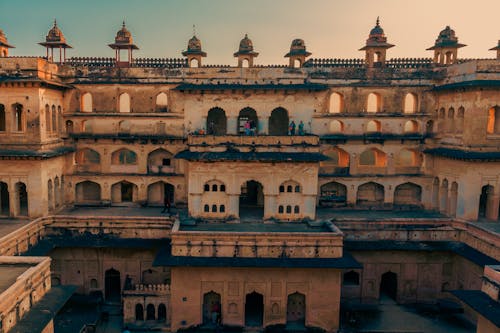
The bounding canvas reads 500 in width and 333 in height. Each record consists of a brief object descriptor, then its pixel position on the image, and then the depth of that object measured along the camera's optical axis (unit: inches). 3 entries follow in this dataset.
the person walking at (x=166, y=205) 1042.1
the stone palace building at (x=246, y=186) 840.9
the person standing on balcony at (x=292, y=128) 1066.0
